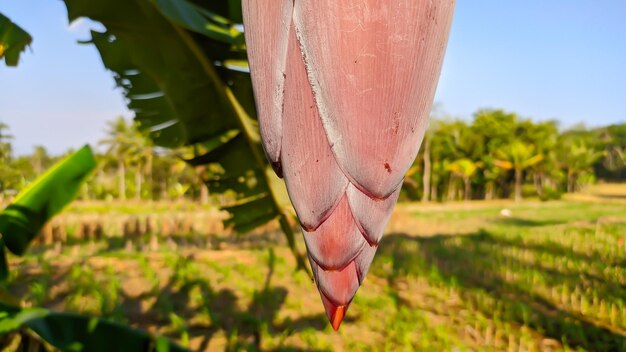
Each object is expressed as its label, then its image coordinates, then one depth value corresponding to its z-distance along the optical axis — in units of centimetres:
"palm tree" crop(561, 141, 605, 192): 1796
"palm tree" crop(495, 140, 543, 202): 1650
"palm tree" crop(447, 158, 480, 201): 1703
